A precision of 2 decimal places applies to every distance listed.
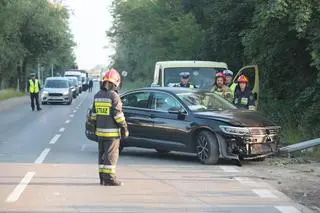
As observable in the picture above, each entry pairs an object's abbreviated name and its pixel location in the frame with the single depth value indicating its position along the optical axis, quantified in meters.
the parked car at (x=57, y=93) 36.75
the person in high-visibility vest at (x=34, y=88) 29.83
